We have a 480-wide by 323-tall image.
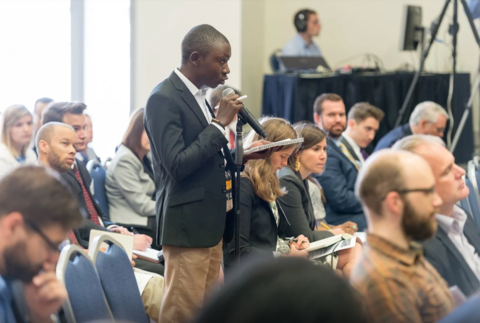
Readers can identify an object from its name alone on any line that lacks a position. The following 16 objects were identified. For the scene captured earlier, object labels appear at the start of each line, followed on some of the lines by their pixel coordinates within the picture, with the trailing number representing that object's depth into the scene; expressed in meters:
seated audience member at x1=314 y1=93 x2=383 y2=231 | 7.56
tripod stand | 10.06
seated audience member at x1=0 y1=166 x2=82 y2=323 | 2.53
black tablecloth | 11.70
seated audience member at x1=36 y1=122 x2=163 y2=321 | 5.65
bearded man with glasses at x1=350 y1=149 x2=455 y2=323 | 2.74
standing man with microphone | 4.44
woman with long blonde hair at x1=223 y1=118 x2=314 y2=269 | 5.21
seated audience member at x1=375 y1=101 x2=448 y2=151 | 9.77
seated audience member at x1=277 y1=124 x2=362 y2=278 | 5.63
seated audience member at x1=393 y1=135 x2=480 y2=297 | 3.45
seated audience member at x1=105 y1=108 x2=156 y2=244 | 7.22
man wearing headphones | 14.17
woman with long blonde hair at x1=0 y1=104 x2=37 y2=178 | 6.78
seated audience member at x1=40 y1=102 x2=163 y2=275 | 5.97
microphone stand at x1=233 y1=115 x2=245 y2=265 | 4.38
